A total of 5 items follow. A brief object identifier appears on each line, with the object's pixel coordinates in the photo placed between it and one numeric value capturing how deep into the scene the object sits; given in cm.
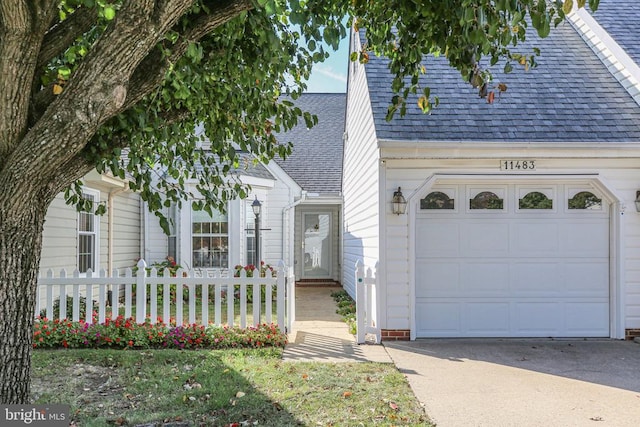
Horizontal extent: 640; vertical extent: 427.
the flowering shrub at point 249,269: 1055
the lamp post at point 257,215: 999
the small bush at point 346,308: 754
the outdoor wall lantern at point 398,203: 640
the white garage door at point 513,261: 673
